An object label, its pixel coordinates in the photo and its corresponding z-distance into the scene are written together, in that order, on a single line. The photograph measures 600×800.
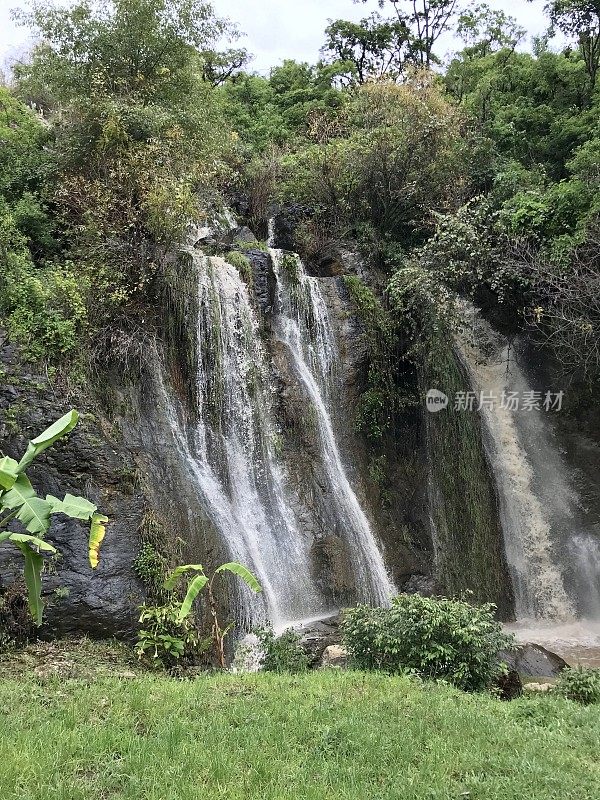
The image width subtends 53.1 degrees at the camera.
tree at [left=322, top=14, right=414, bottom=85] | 24.41
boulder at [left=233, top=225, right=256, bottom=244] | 15.10
